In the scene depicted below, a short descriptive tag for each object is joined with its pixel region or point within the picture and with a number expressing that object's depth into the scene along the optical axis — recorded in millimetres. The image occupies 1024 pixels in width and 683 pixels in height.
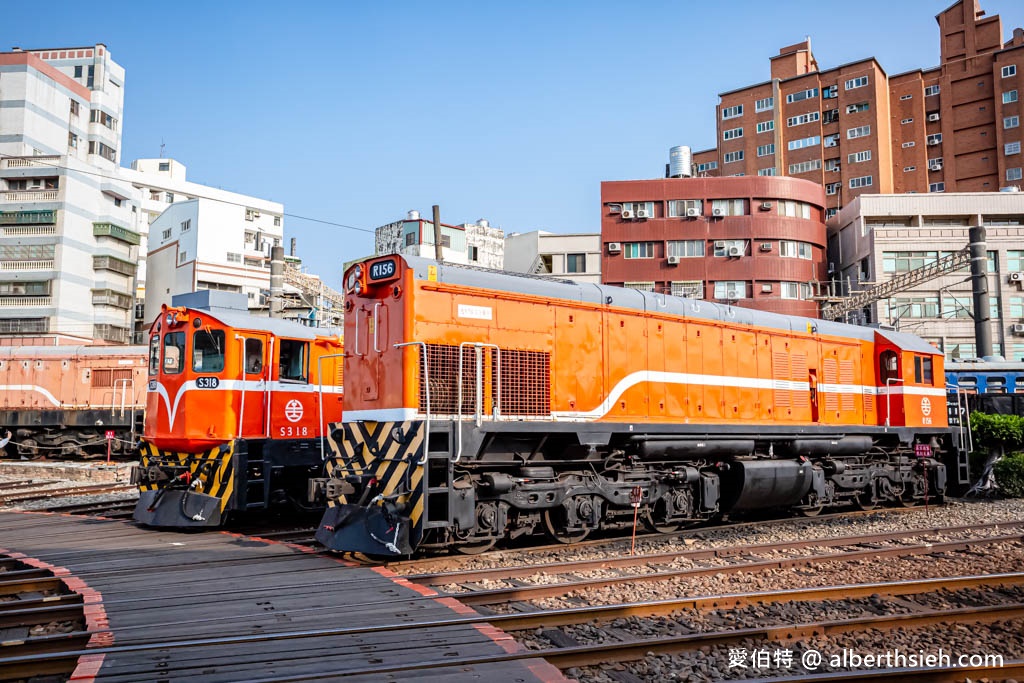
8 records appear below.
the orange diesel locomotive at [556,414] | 8516
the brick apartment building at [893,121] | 55875
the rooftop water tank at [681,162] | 48719
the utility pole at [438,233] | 20197
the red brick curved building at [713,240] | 44125
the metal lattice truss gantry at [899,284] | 33375
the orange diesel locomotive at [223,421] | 10859
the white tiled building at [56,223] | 47656
